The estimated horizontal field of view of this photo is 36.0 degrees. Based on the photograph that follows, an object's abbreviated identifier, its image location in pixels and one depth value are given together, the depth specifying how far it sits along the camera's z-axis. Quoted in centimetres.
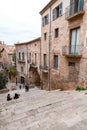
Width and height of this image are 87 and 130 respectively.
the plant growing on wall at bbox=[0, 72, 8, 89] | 1852
